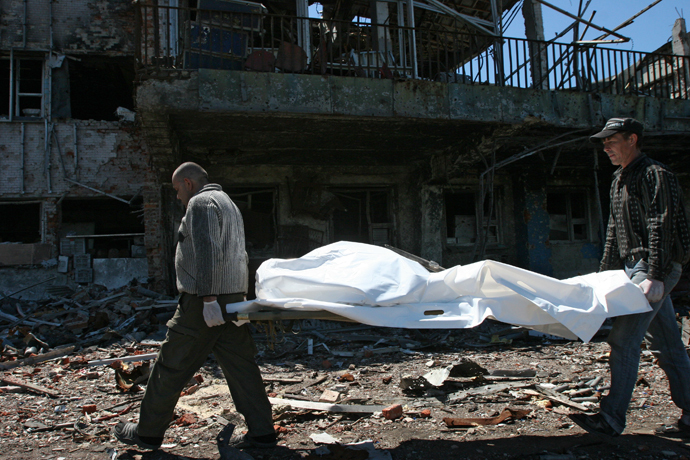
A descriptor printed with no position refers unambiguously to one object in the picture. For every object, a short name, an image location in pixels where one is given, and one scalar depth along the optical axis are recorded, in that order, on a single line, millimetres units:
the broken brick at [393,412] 3419
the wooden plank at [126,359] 5480
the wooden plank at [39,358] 5566
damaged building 6926
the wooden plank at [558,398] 3504
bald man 2801
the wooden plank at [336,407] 3570
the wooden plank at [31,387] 4413
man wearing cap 2742
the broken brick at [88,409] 3793
